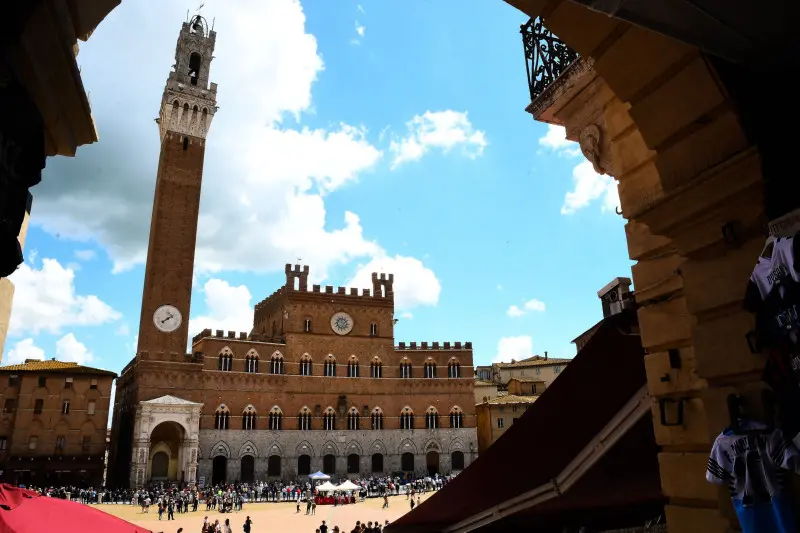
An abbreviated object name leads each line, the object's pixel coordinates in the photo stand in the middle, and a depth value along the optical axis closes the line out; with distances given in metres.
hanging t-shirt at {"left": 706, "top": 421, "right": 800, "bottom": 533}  2.47
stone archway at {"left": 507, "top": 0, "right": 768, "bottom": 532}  2.92
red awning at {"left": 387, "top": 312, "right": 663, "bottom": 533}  4.92
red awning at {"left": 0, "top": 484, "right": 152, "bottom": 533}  4.71
